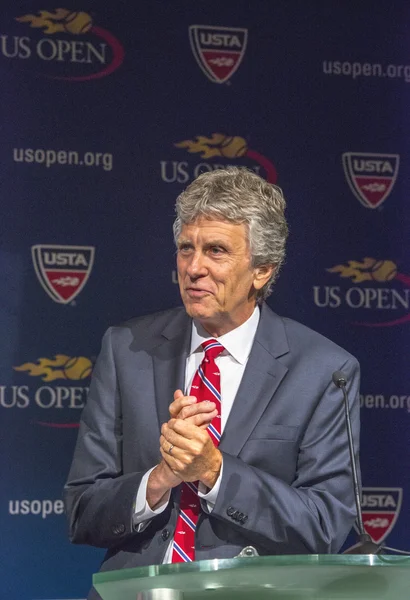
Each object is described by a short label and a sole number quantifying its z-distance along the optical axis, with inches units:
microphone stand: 173.3
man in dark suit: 210.2
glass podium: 130.5
